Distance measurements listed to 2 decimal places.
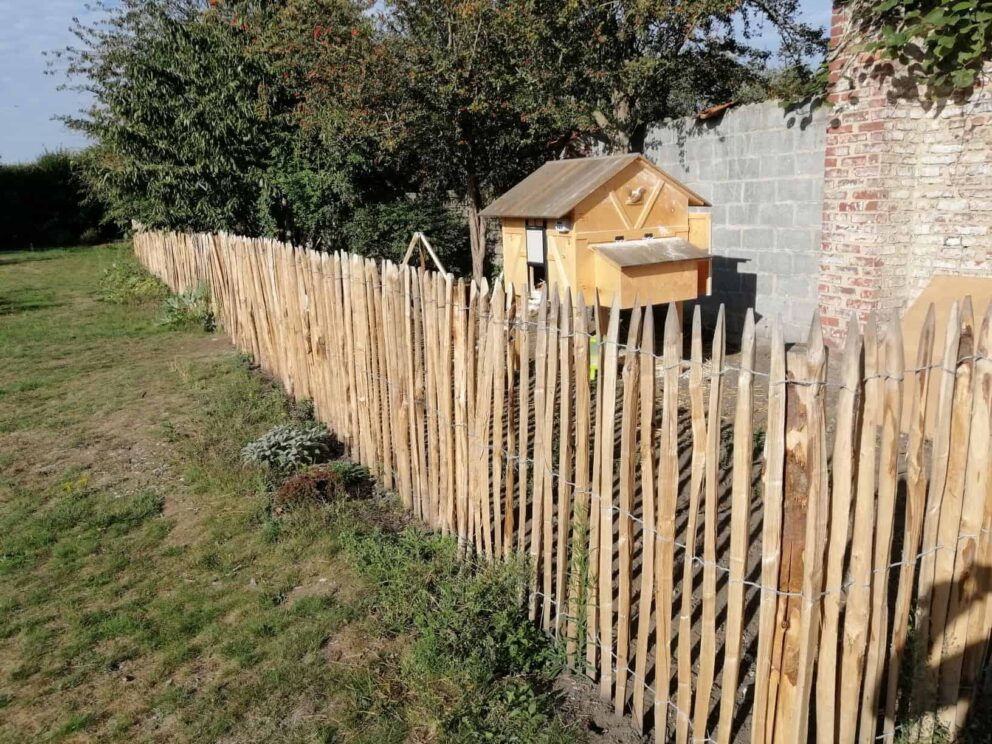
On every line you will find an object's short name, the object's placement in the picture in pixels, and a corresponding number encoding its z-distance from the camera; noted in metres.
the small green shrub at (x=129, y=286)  14.14
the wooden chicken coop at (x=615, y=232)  6.47
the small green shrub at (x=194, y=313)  10.95
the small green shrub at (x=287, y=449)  5.29
